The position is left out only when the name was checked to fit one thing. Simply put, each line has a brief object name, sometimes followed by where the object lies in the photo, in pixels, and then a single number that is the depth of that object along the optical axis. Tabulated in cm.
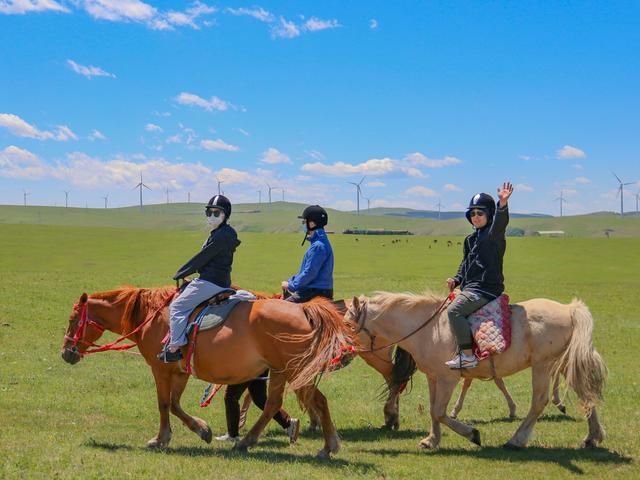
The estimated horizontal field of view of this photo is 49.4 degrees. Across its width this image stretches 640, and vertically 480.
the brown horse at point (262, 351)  816
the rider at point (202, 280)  857
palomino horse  871
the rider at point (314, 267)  951
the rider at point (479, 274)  881
